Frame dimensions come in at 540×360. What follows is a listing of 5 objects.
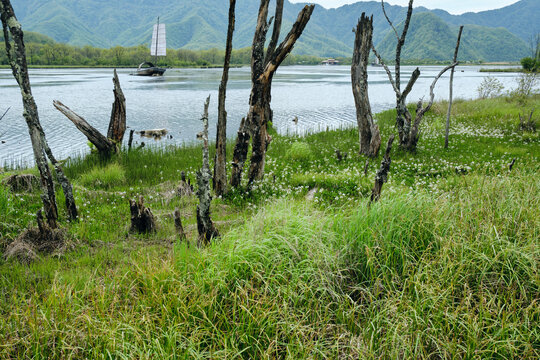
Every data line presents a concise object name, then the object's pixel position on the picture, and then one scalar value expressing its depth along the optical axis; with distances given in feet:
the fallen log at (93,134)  40.22
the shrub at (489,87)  111.50
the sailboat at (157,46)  310.45
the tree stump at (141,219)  23.35
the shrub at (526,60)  205.13
